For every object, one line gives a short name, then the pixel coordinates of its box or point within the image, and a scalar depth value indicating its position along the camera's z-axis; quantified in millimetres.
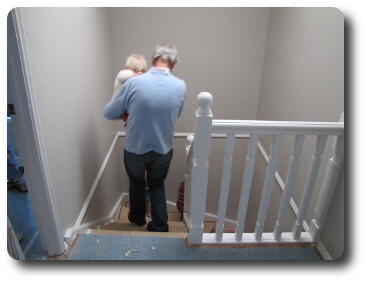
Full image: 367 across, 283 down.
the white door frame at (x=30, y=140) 960
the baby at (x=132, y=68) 1754
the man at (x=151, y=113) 1582
